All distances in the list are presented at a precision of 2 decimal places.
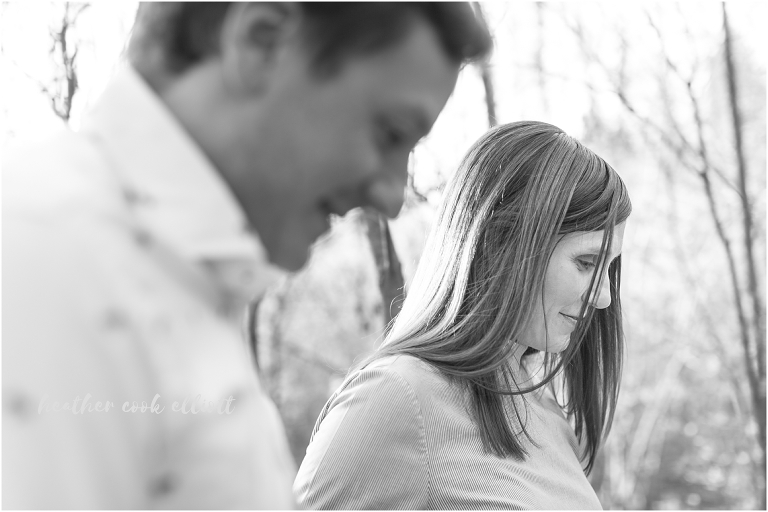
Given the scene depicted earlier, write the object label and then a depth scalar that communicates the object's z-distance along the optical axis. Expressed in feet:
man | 1.79
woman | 4.87
